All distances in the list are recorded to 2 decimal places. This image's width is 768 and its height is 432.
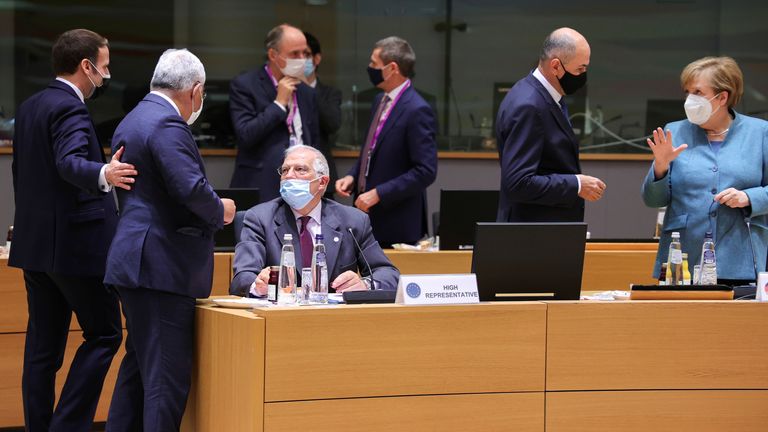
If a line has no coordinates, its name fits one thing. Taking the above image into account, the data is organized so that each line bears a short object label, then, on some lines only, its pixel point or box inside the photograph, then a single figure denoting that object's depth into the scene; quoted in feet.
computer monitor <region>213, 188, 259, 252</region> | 32.30
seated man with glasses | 26.07
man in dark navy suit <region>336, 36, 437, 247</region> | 37.70
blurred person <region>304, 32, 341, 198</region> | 43.65
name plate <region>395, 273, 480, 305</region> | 22.12
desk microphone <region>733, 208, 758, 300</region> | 24.62
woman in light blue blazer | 28.25
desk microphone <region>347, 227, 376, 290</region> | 26.37
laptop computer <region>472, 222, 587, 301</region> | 22.52
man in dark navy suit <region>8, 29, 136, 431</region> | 28.27
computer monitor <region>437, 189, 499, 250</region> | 33.88
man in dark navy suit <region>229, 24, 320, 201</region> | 40.73
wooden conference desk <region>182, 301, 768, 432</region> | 21.20
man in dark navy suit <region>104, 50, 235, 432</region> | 23.38
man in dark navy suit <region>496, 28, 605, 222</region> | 28.58
